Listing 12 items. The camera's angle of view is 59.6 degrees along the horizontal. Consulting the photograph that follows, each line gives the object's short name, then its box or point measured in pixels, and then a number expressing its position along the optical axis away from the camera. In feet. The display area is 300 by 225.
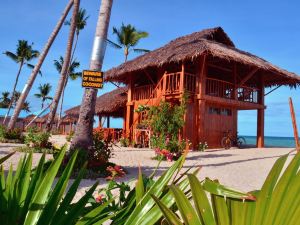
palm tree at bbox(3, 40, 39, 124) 100.45
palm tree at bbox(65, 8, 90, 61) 80.95
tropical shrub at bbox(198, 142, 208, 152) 36.64
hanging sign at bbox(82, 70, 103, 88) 16.52
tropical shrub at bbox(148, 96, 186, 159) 29.90
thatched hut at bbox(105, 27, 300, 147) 36.40
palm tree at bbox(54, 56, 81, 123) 98.11
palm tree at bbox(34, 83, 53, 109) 128.80
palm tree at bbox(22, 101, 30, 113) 148.73
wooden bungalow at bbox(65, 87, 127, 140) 51.28
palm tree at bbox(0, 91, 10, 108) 139.99
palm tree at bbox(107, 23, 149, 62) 72.62
